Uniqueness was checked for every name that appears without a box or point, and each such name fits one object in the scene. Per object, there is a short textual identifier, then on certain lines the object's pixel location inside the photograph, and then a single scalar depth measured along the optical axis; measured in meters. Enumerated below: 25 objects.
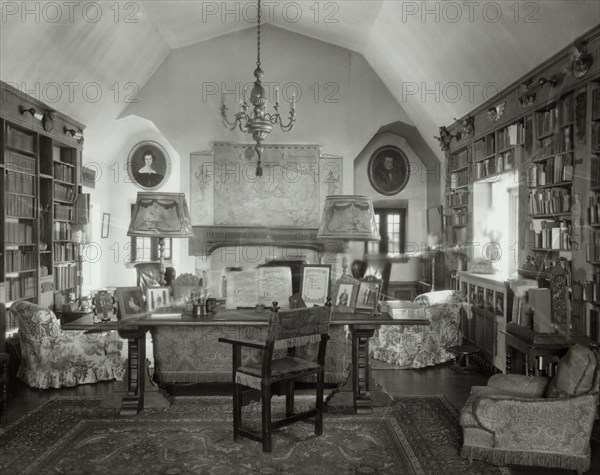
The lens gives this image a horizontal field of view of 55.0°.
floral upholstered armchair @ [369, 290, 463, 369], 6.36
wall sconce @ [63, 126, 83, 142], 8.03
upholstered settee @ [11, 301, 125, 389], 5.44
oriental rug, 3.59
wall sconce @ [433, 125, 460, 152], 8.60
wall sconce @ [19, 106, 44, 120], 6.61
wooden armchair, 3.71
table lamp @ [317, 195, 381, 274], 4.12
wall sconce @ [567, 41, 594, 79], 4.68
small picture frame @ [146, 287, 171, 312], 4.72
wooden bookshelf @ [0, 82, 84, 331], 6.39
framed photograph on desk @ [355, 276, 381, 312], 4.75
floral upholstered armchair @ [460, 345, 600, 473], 3.49
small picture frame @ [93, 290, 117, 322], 4.56
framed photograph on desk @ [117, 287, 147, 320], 4.50
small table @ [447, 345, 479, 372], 6.14
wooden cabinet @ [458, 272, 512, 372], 6.07
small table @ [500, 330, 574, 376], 4.35
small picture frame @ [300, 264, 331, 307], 4.73
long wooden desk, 4.39
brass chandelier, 5.66
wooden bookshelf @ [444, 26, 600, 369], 4.69
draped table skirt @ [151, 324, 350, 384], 5.16
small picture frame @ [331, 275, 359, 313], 4.77
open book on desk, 4.83
